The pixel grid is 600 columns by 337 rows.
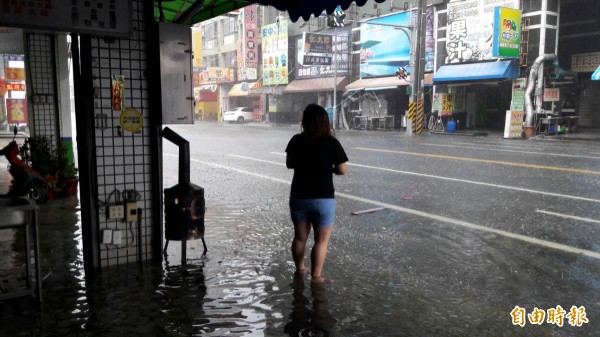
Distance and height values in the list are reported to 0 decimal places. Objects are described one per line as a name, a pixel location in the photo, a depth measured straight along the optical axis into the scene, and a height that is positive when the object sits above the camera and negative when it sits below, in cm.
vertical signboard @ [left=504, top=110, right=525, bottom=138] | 2534 -38
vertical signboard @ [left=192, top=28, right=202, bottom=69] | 5756 +806
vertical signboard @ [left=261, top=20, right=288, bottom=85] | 4514 +584
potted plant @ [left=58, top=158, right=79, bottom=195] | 941 -122
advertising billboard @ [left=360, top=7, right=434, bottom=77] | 3300 +502
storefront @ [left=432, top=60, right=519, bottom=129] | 2844 +151
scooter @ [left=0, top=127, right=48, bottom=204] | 793 -104
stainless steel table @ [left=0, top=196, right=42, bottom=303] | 387 -95
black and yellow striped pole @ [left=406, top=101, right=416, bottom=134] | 2891 -5
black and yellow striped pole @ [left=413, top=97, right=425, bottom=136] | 2911 -16
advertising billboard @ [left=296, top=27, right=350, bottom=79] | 3759 +429
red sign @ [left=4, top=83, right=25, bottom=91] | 2894 +166
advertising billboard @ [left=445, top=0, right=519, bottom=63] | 2853 +518
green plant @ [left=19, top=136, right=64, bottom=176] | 922 -79
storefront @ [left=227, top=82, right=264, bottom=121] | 4847 +200
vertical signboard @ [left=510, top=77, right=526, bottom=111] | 2667 +116
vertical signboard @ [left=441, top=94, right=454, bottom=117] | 3058 +70
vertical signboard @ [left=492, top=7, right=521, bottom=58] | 2564 +439
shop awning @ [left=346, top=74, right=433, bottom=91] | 3275 +230
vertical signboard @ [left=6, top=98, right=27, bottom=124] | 2889 +27
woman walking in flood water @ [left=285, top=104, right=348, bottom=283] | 457 -49
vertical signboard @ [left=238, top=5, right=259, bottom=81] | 4744 +672
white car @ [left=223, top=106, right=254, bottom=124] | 4825 +5
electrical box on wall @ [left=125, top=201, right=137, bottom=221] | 500 -96
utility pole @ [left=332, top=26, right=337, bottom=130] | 3641 +228
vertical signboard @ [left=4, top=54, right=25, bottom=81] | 2748 +264
